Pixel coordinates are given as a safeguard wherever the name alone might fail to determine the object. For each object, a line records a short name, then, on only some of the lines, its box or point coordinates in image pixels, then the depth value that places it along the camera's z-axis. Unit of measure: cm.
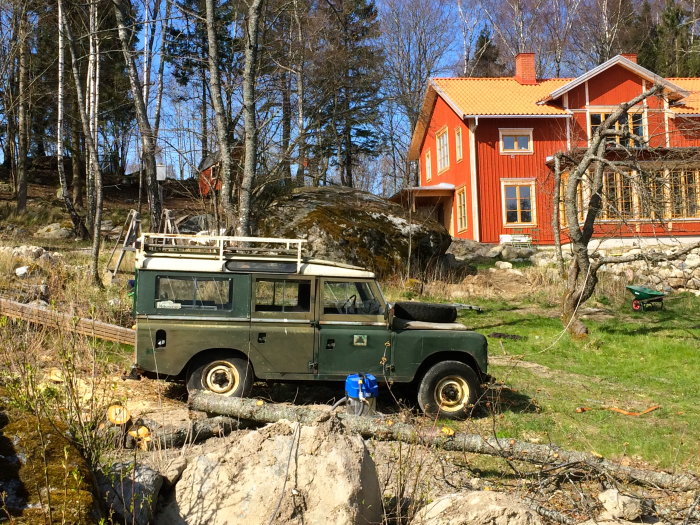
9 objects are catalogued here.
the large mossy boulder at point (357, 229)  1634
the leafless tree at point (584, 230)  1353
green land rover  732
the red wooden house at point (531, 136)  2669
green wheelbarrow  1595
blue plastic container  674
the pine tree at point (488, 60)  4178
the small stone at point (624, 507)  465
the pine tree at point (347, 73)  1720
